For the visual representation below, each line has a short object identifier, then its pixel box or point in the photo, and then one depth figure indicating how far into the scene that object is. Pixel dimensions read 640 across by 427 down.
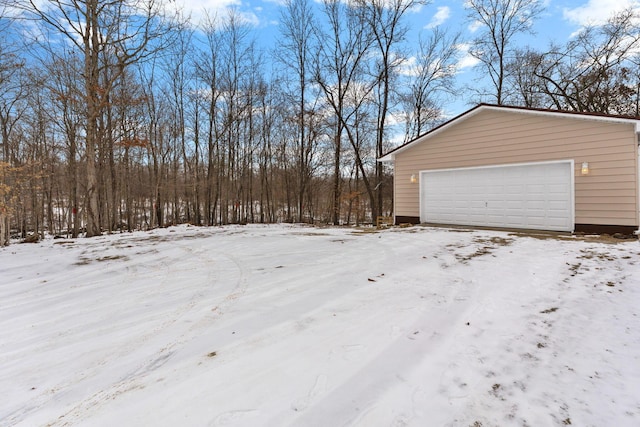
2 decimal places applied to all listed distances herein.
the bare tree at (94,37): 9.80
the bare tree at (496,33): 14.66
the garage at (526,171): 6.84
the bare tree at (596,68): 13.80
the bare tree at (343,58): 15.53
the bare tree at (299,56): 16.44
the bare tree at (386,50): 15.15
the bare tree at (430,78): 16.73
